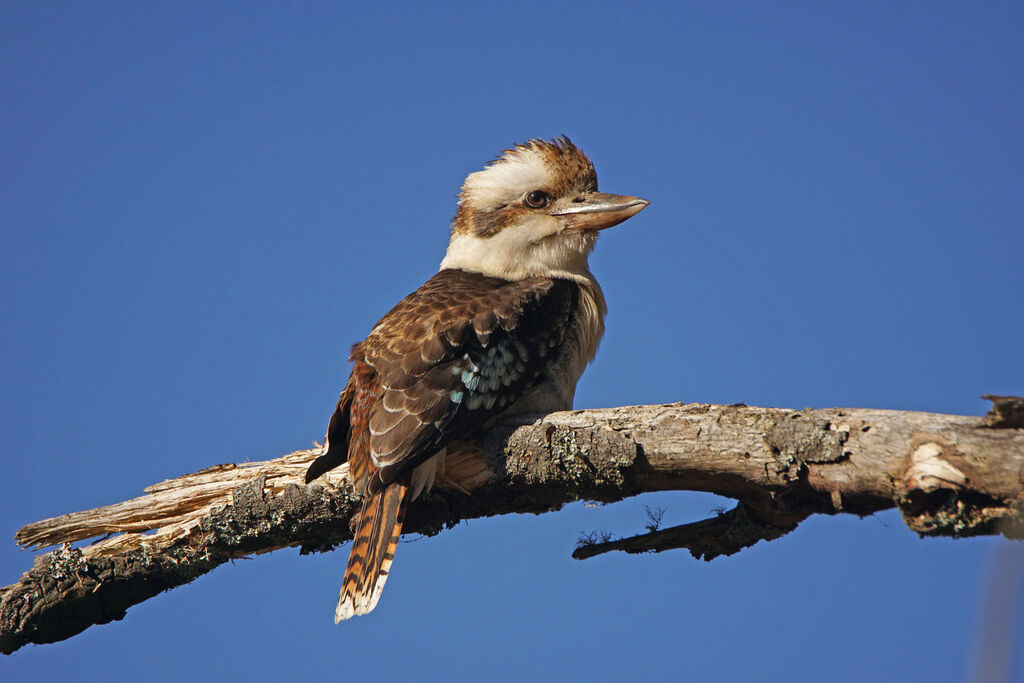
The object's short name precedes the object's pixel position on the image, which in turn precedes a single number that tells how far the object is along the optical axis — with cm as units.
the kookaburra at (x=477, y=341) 706
